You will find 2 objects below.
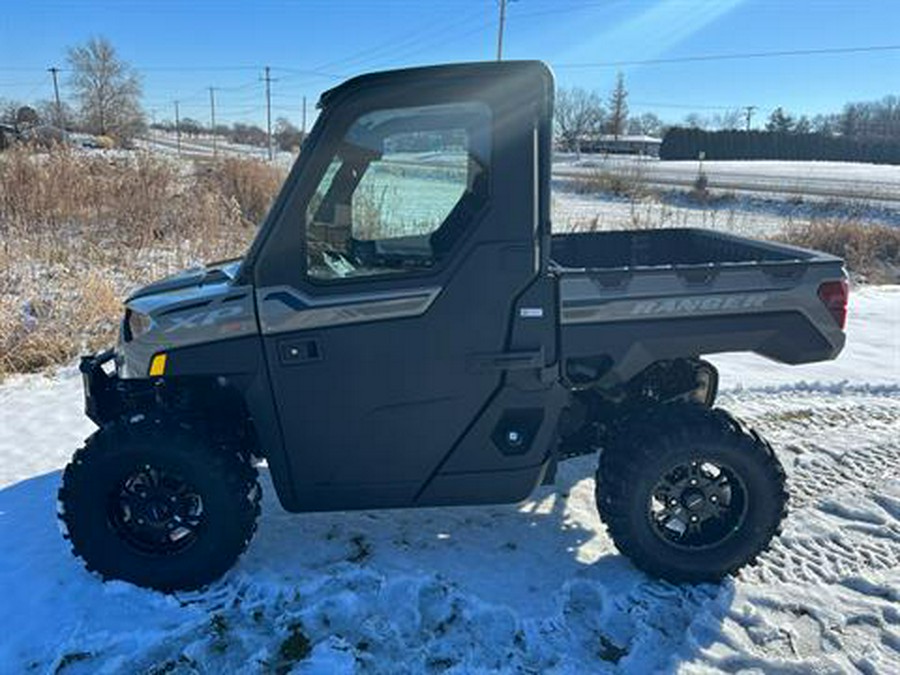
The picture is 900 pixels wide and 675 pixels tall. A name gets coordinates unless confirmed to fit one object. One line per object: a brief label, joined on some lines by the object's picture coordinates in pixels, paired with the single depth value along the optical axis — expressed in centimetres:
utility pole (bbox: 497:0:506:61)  3438
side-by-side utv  265
